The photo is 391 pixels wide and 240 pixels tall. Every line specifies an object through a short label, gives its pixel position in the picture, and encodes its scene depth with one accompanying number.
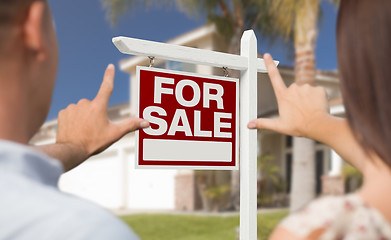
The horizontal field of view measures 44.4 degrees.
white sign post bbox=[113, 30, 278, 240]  2.76
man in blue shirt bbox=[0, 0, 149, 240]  0.49
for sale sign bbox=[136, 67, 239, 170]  2.63
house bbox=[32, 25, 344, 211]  17.50
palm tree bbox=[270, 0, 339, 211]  10.13
